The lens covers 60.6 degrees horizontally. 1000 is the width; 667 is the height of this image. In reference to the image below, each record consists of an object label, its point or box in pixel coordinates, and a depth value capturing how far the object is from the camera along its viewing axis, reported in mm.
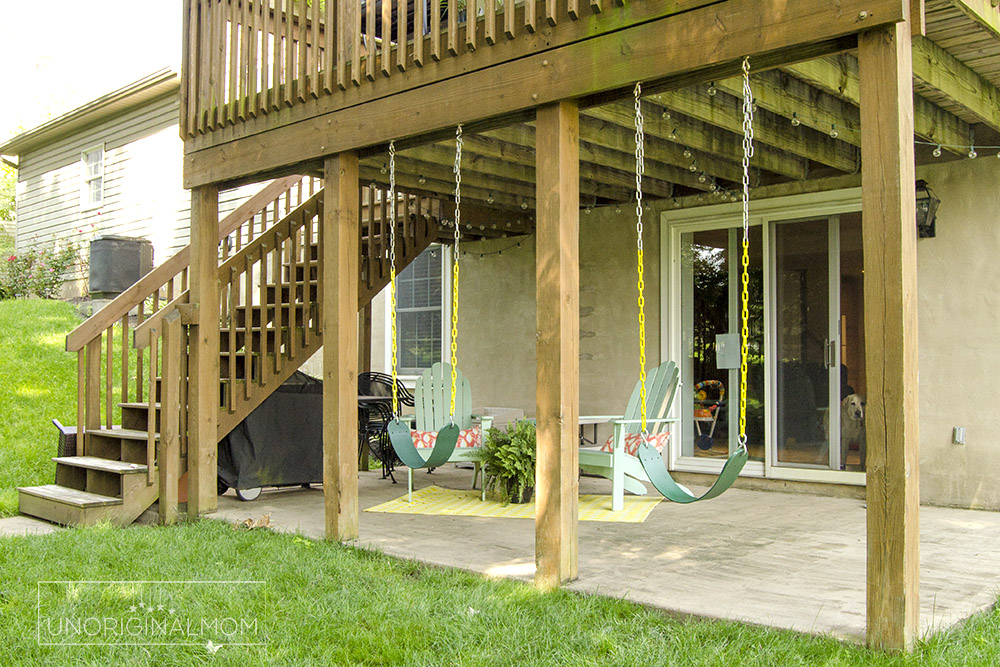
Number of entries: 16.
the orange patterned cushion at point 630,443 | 5520
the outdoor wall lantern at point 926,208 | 5598
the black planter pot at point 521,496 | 5715
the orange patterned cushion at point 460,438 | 5828
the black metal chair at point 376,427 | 7082
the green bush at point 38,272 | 14438
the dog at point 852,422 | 5926
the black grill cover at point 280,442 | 5855
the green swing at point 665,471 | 3344
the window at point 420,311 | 9156
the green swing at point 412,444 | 4391
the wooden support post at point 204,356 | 5379
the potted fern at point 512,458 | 5516
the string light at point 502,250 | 8156
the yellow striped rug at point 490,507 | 5387
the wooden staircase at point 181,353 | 5285
